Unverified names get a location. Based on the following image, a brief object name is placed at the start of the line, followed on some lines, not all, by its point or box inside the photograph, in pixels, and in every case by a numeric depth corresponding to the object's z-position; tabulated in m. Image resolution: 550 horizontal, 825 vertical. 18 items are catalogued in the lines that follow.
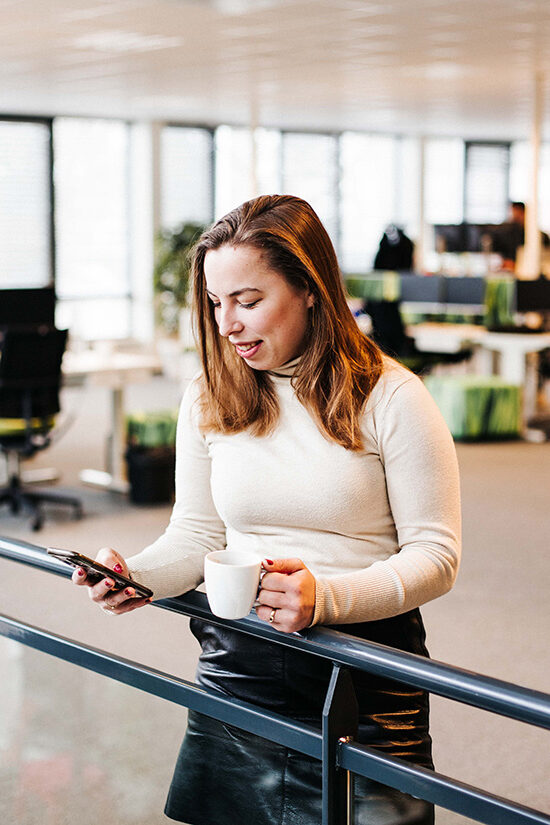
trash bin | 6.28
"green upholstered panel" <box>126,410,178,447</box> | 6.50
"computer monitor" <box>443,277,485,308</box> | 10.41
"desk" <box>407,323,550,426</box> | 8.89
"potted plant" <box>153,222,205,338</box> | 12.19
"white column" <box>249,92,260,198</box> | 10.88
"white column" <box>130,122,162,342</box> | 12.64
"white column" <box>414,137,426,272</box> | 14.97
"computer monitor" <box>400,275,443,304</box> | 10.88
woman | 1.50
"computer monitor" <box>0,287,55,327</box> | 6.24
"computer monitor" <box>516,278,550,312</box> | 9.24
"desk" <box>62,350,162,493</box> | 6.34
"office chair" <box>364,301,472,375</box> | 9.24
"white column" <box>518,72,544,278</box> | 9.58
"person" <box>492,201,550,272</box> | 10.93
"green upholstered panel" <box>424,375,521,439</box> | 8.44
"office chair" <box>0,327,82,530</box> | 5.67
